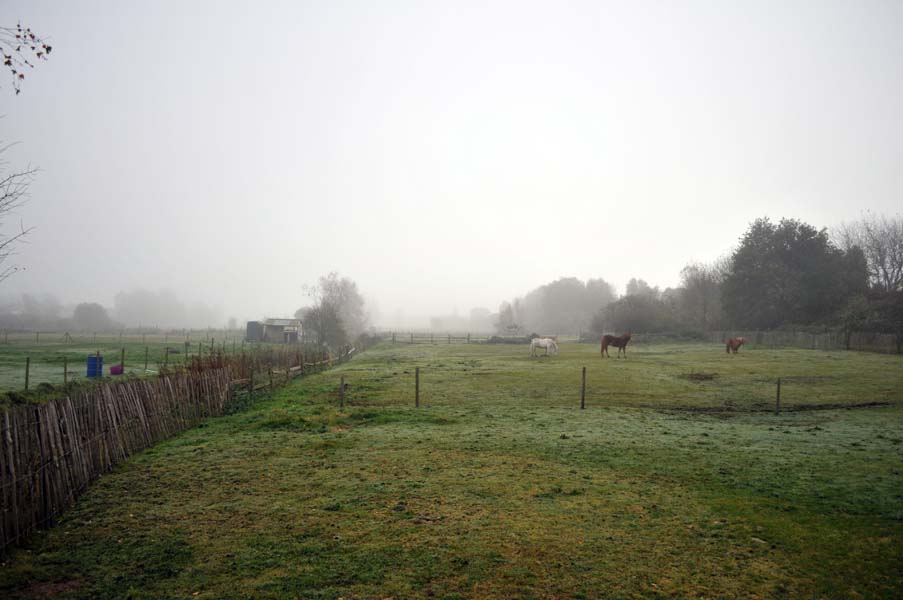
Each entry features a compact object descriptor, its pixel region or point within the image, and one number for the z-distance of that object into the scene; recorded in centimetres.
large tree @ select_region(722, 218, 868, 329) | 5034
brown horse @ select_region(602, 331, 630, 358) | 3528
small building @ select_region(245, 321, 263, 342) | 7073
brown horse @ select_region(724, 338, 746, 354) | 3716
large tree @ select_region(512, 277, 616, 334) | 11719
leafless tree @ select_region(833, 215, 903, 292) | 5476
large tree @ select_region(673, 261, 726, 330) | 6681
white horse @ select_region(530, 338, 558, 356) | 3712
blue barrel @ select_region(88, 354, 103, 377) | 2233
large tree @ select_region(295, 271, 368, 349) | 5175
